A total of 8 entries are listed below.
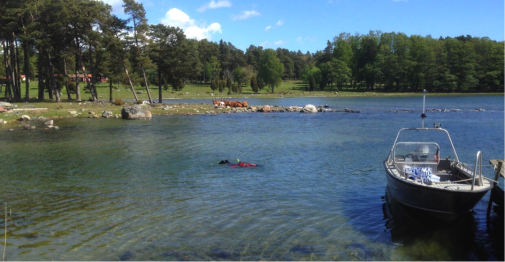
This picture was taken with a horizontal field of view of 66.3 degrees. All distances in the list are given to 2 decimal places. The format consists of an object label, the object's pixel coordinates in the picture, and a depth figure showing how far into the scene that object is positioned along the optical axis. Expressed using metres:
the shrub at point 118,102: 52.97
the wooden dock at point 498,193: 12.03
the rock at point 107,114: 43.47
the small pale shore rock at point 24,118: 36.56
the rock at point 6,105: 40.06
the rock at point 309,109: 54.99
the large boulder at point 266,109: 55.96
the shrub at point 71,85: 63.78
